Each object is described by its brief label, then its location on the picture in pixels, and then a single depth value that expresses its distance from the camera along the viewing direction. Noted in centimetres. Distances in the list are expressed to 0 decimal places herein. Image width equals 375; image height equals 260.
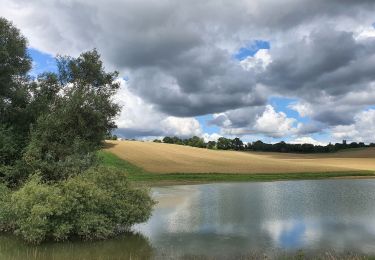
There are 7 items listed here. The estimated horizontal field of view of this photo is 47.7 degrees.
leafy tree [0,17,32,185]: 2950
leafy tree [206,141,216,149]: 16602
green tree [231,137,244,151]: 16950
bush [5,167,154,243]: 2066
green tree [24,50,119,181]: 2869
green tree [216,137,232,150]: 16875
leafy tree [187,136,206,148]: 16762
